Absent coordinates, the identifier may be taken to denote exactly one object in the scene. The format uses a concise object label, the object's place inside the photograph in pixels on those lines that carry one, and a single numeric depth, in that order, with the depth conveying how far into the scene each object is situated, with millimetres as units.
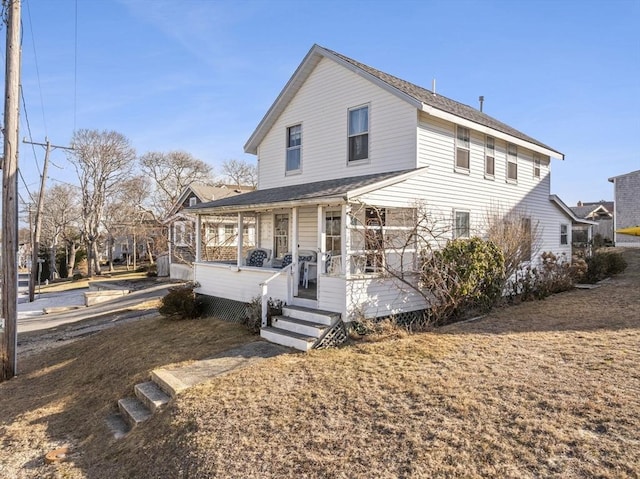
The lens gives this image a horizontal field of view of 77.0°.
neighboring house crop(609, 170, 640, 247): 29312
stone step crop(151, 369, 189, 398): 6547
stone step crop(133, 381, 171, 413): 6469
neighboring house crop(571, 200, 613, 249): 26406
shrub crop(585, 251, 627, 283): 16656
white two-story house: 9211
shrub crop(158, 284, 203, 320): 12742
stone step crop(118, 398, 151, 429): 6370
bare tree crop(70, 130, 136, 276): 37438
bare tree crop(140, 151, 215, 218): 47125
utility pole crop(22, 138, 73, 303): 25812
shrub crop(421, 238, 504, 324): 9594
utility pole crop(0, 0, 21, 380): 9828
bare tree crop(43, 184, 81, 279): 44219
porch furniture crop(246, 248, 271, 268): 13719
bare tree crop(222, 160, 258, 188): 56438
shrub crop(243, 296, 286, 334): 9891
